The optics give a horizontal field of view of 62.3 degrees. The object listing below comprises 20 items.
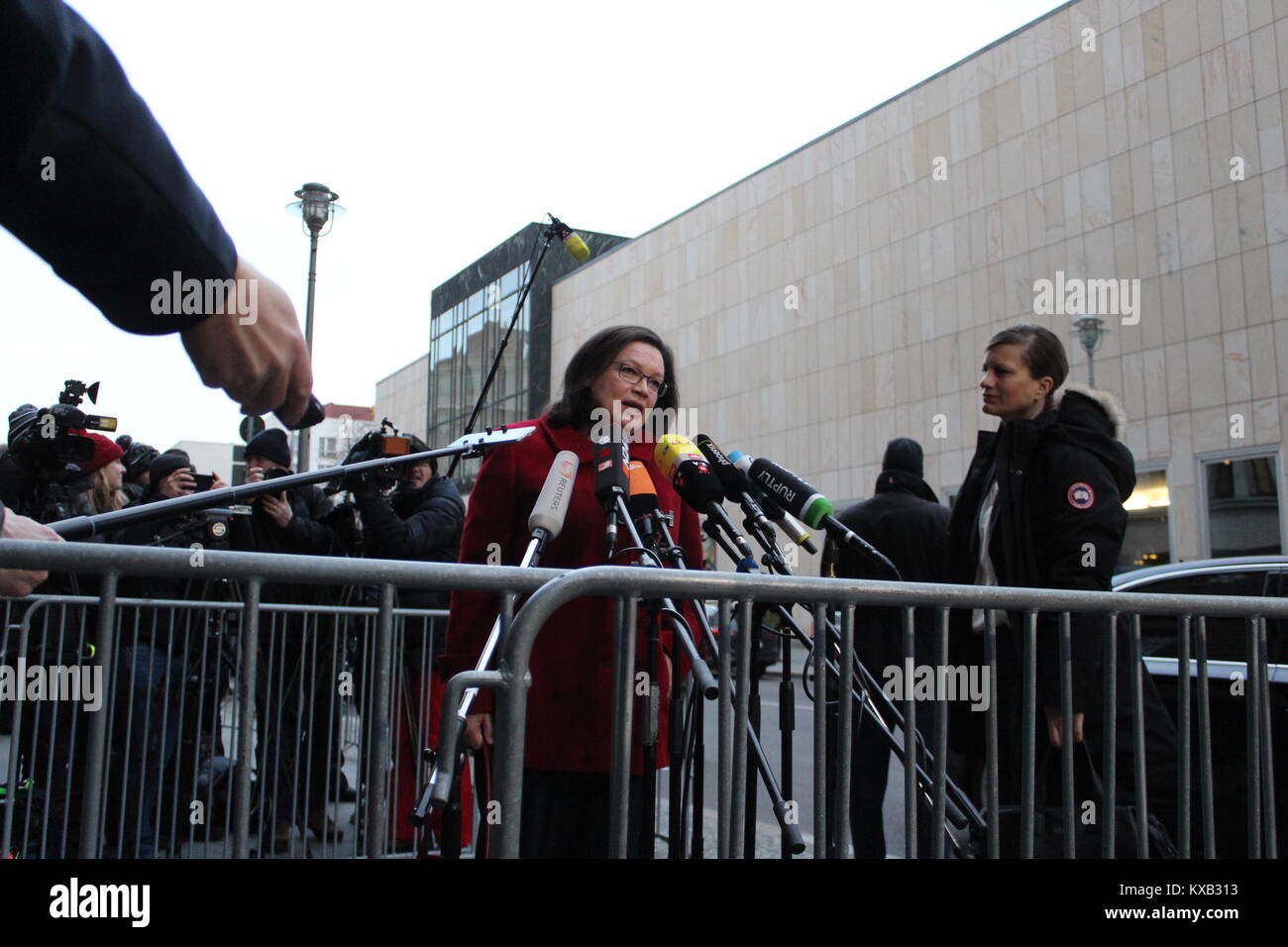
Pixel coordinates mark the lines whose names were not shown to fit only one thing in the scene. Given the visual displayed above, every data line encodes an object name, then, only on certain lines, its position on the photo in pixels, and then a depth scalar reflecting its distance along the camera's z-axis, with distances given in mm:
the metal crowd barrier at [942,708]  1950
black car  2838
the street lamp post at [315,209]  9102
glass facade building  38312
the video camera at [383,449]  2877
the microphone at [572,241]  3632
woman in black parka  2744
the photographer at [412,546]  4188
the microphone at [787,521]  2551
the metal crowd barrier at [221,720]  2703
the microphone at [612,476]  2639
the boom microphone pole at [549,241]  3574
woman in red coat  2762
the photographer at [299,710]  3832
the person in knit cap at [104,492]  4938
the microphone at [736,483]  2578
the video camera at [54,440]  3979
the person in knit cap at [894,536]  4387
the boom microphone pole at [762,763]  2043
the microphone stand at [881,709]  2266
